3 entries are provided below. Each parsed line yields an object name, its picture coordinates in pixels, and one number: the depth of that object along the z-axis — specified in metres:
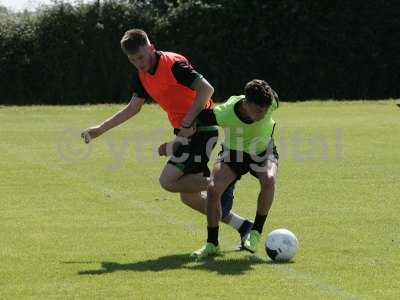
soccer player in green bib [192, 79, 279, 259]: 16.58
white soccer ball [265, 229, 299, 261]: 15.92
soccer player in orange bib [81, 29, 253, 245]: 17.03
